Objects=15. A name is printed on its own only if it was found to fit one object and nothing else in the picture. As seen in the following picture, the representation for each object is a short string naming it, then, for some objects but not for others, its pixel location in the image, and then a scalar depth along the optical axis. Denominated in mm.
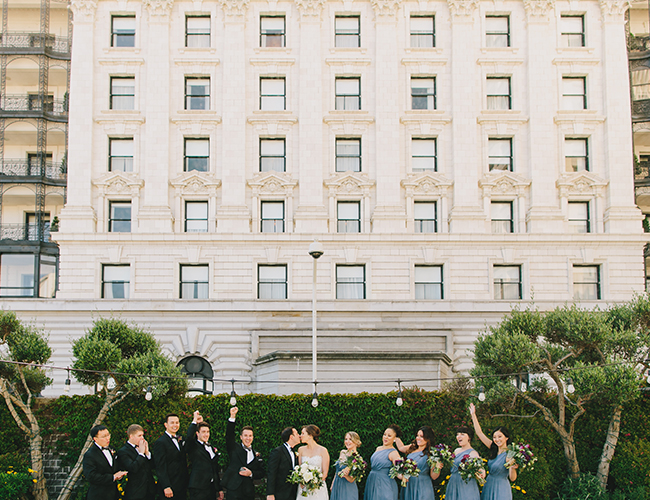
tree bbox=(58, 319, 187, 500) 20734
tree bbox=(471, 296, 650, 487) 19719
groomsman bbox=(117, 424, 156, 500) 15594
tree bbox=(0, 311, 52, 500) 20359
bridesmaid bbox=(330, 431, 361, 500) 15773
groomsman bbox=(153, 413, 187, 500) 15948
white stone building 36312
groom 15500
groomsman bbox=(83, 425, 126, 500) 15109
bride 15625
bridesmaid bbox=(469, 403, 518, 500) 15734
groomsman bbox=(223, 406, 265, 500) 15914
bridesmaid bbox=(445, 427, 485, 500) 15609
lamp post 25328
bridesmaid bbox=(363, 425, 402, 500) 15898
